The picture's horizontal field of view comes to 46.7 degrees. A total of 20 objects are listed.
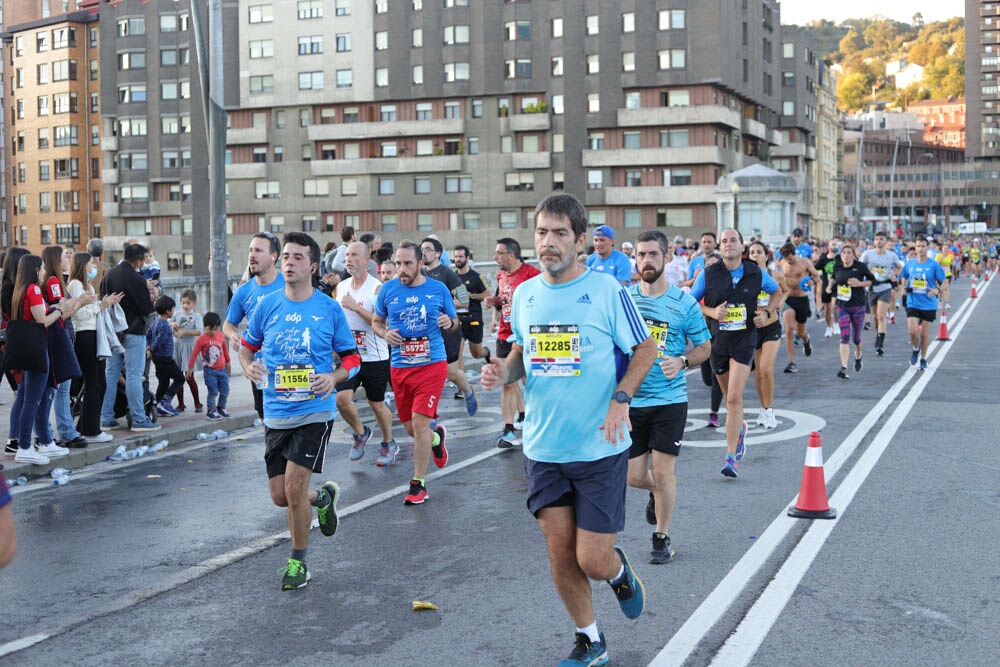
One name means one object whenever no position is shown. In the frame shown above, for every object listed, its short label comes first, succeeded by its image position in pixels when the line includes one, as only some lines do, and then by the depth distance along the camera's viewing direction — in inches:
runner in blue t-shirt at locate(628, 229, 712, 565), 266.7
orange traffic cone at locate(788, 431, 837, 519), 299.9
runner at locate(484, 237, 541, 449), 434.6
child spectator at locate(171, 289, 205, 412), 568.1
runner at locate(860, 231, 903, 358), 781.3
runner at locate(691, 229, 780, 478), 386.0
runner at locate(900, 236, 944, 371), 677.9
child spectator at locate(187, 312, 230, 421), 508.4
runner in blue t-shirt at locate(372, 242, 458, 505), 354.9
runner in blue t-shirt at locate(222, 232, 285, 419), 289.4
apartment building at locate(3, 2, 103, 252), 3614.7
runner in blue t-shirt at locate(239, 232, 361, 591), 253.1
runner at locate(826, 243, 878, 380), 668.7
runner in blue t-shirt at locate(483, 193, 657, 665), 188.7
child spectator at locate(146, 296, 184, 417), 508.4
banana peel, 228.9
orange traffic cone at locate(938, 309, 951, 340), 886.4
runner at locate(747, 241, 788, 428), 440.8
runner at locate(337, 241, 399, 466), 397.7
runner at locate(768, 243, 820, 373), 691.4
